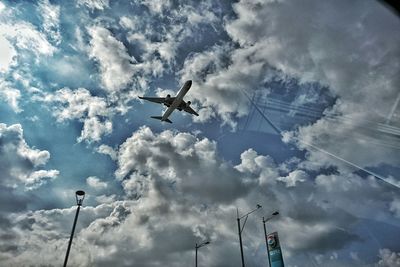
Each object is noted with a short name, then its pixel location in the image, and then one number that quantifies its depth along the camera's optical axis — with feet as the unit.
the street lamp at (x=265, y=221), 110.28
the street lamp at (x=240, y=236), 107.78
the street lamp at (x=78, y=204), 69.37
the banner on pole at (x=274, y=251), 134.62
